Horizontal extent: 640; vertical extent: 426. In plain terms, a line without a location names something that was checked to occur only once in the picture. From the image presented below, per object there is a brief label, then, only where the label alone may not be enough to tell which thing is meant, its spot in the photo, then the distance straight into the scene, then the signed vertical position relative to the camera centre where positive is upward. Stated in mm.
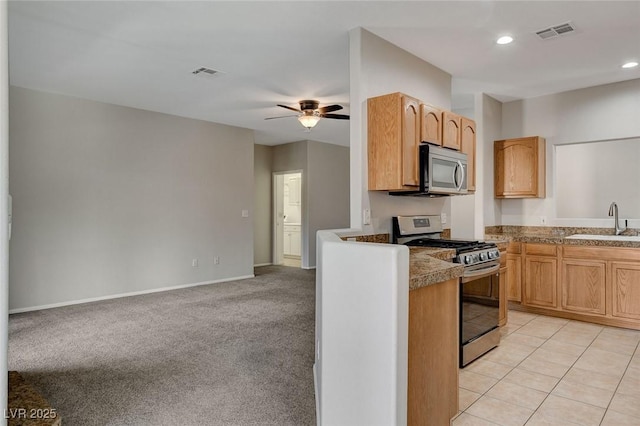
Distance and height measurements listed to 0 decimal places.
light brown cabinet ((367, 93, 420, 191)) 2949 +568
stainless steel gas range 2887 -563
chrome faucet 4312 -5
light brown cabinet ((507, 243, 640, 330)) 3822 -741
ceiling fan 4973 +1303
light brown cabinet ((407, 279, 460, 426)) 1724 -682
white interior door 8451 -124
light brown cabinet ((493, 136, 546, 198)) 4734 +583
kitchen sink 4074 -263
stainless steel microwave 3145 +361
